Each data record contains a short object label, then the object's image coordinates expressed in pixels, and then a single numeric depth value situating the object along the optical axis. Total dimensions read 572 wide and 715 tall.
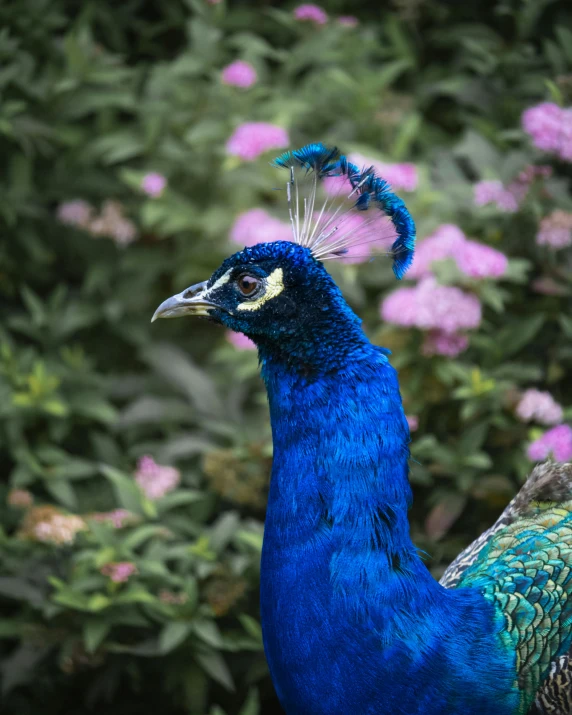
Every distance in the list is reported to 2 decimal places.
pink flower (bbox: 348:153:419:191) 4.86
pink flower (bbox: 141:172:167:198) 5.27
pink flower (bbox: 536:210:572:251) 4.68
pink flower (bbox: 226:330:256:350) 4.74
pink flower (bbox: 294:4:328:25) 5.86
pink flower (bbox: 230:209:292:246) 4.73
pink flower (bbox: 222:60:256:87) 5.32
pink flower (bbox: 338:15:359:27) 6.03
